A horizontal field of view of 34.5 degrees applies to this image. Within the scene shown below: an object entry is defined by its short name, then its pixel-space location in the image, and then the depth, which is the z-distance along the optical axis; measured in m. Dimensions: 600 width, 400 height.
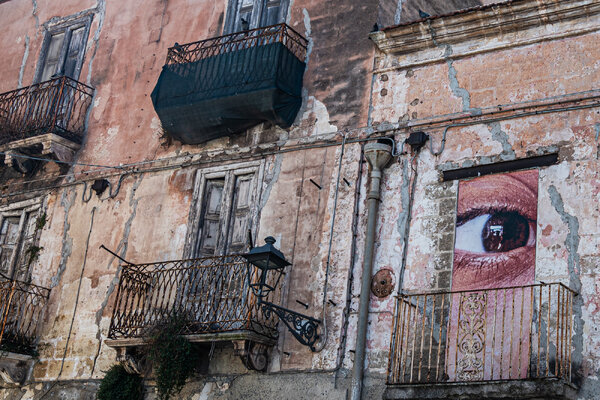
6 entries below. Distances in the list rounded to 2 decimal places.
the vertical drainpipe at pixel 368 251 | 10.59
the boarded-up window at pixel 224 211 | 12.38
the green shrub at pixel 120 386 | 12.09
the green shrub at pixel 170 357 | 11.44
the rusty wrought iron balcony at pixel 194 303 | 11.28
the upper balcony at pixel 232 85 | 12.51
